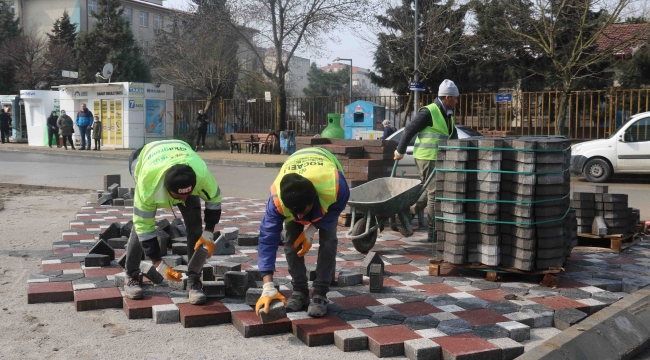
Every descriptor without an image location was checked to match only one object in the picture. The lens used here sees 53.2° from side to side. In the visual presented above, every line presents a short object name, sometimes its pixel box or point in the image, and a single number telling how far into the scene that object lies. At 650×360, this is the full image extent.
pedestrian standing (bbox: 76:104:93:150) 28.02
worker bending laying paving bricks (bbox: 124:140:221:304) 4.77
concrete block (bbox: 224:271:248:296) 5.27
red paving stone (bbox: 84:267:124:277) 6.00
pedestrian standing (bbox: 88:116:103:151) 28.33
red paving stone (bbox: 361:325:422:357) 4.21
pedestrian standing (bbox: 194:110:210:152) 28.23
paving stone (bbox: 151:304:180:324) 4.81
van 15.93
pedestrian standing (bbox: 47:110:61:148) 30.17
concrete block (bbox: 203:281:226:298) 5.33
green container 23.03
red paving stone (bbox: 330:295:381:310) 5.17
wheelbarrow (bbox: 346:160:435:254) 6.97
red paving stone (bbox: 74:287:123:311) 5.08
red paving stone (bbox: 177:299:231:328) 4.75
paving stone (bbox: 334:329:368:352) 4.30
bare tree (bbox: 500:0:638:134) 19.91
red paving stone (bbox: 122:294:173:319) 4.91
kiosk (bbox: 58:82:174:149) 28.19
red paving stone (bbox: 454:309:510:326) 4.80
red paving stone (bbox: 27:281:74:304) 5.26
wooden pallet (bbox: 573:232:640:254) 7.39
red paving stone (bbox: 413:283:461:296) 5.64
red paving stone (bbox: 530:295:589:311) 5.21
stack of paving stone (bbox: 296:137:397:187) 9.62
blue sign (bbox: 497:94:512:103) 22.05
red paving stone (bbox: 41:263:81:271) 6.23
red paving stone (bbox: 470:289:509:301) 5.46
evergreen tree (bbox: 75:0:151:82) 48.19
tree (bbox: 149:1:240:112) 29.00
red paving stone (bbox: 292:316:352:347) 4.41
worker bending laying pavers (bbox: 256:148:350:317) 4.30
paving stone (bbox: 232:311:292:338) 4.55
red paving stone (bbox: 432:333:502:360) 4.08
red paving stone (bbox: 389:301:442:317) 4.99
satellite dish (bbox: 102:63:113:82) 30.42
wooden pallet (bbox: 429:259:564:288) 5.75
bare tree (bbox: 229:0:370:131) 26.69
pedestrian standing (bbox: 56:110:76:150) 28.31
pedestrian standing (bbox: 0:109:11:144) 33.19
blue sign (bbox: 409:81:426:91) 24.19
